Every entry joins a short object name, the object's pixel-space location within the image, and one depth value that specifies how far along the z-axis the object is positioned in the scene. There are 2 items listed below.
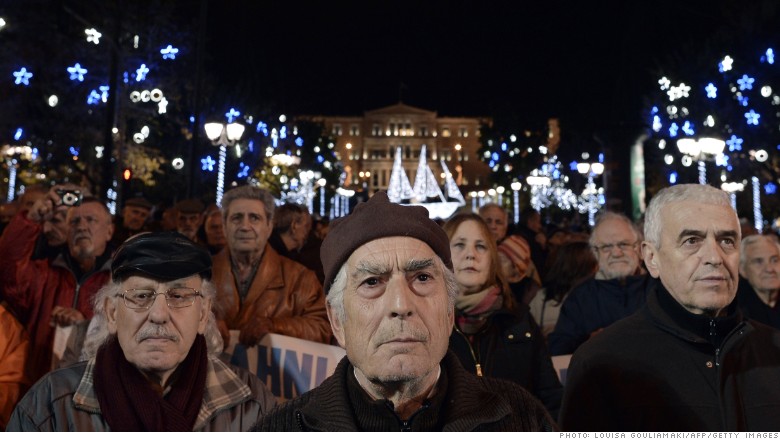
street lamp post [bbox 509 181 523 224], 49.03
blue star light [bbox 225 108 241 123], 23.96
